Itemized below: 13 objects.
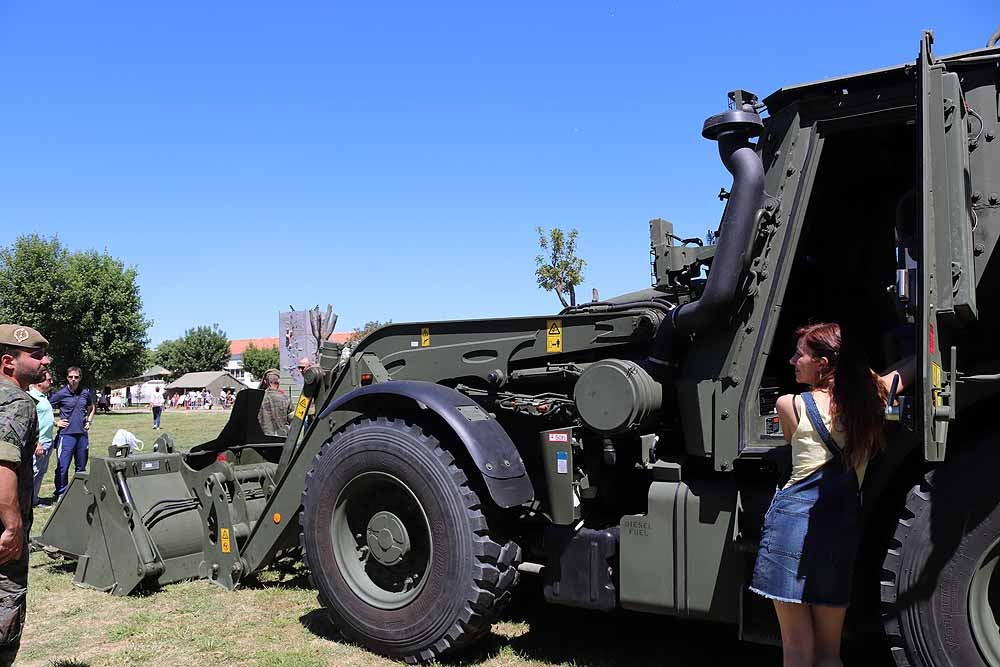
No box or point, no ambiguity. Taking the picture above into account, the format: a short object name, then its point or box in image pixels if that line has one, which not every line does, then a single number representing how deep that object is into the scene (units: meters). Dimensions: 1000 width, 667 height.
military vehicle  3.34
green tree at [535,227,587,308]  18.00
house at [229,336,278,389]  107.09
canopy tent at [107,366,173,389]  80.53
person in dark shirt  10.82
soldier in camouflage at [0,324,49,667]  3.60
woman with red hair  3.15
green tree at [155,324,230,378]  79.56
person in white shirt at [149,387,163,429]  28.50
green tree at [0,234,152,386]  38.56
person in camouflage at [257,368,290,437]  9.05
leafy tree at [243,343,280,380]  78.81
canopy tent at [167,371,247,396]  71.56
